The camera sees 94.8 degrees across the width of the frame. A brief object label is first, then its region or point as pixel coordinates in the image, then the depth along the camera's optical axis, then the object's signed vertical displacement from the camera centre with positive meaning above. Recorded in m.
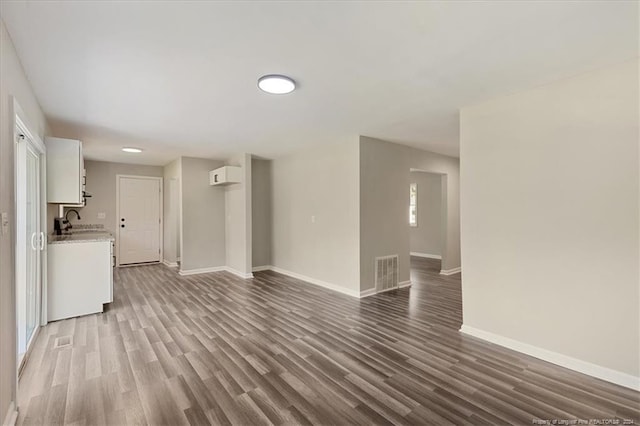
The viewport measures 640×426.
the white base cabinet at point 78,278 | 3.62 -0.84
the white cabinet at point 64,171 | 3.60 +0.53
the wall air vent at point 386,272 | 4.75 -1.01
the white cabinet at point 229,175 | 5.86 +0.76
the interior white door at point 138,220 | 6.99 -0.17
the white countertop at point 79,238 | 3.75 -0.34
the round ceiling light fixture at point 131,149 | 5.33 +1.17
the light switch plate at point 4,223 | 1.70 -0.05
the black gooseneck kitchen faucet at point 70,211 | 6.35 -0.02
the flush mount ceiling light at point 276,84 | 2.46 +1.11
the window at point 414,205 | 8.81 +0.18
